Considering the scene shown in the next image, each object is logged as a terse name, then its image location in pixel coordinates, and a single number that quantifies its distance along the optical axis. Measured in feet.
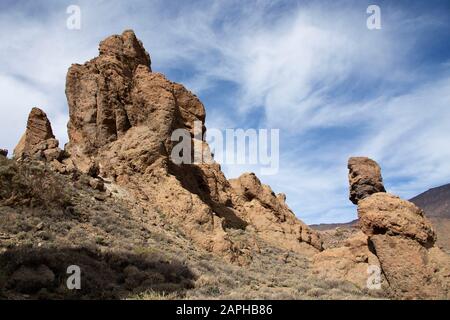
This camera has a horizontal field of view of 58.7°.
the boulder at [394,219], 46.93
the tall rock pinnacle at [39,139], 83.22
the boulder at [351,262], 52.90
